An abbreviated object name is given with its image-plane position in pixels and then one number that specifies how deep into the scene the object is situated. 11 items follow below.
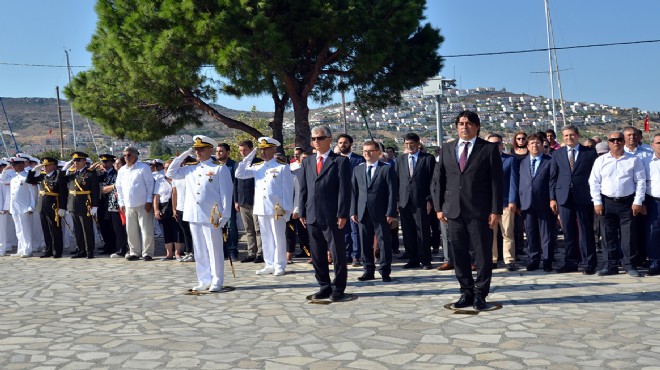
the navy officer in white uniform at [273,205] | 9.55
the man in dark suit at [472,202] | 6.77
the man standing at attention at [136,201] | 11.73
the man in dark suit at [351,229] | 10.02
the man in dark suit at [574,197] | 8.82
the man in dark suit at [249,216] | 11.06
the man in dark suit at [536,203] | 9.15
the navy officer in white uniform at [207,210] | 8.39
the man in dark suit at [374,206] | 8.91
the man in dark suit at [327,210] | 7.64
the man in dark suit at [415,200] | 9.84
